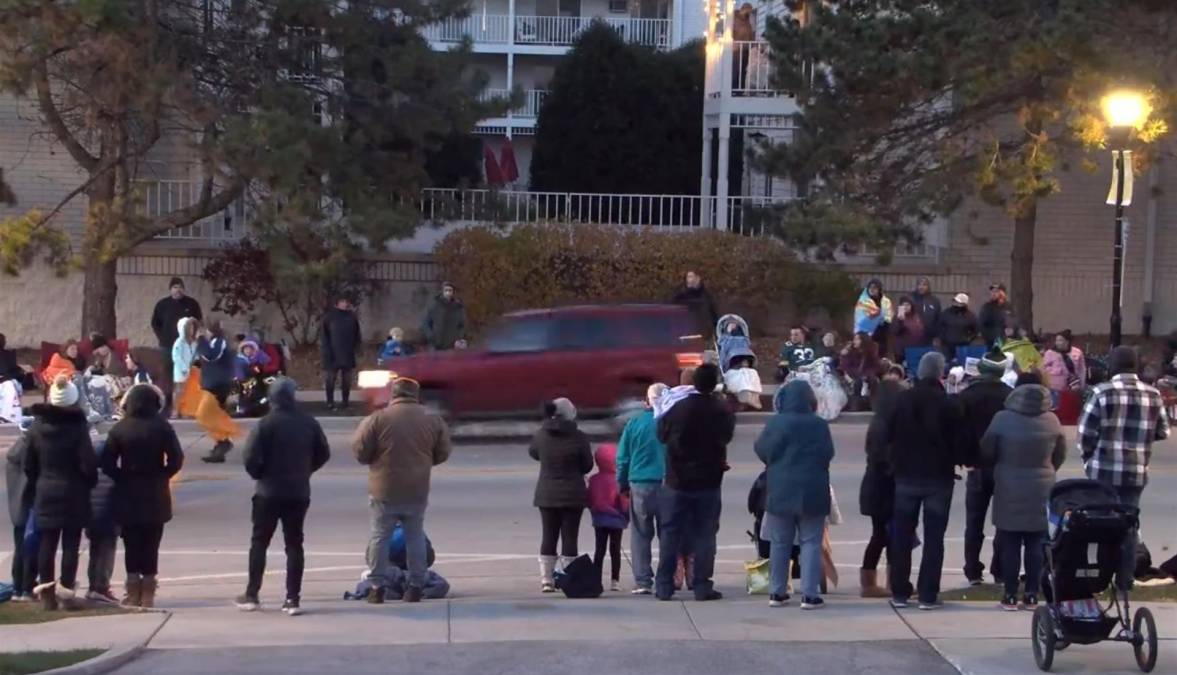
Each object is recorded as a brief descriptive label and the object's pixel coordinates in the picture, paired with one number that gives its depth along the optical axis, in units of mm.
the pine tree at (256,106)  23953
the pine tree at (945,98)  24344
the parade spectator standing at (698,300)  25484
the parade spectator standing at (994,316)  25438
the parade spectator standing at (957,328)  25281
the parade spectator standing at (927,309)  25734
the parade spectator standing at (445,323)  24703
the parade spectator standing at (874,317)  25516
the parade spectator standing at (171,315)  24859
